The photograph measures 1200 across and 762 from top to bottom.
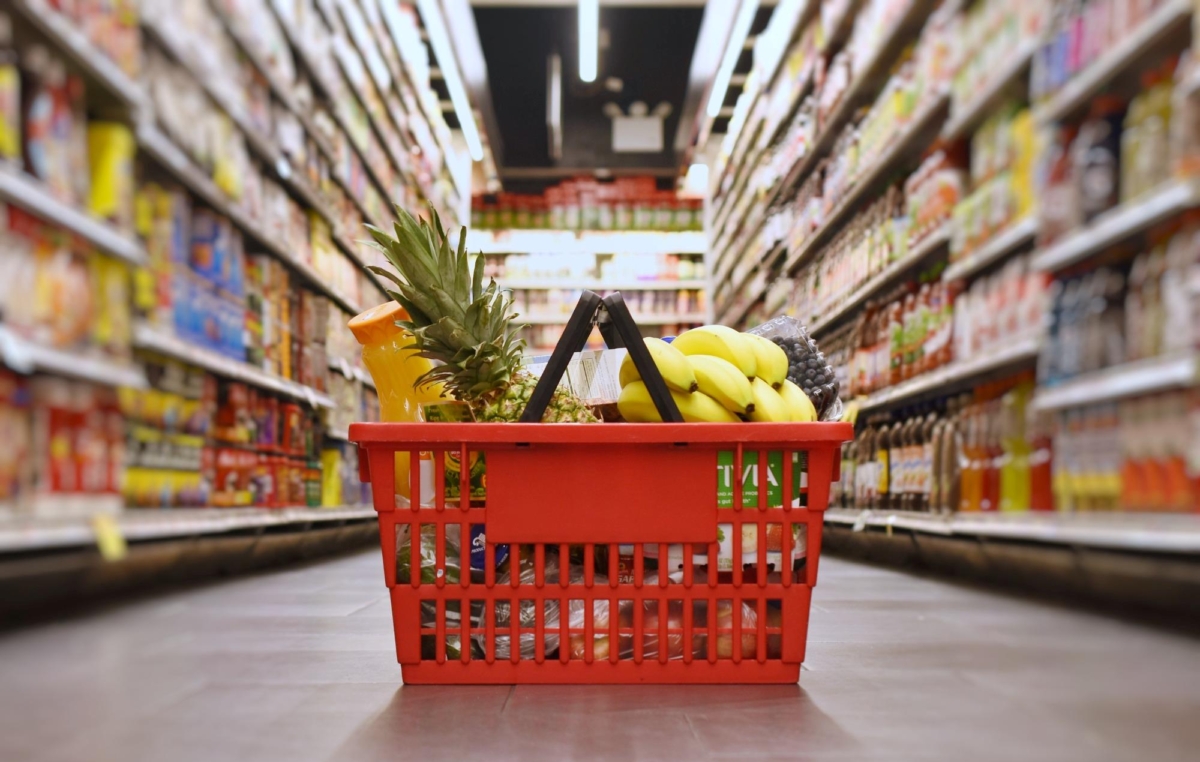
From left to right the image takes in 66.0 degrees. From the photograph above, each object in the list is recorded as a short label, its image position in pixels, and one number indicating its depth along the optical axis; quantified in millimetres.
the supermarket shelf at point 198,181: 2523
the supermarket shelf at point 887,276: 3215
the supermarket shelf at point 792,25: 5023
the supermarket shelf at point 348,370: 4752
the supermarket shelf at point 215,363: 2494
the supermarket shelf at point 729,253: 6695
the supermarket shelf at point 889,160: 3265
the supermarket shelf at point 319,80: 3773
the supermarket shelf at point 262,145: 2682
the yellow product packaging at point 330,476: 4672
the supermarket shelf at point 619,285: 9531
